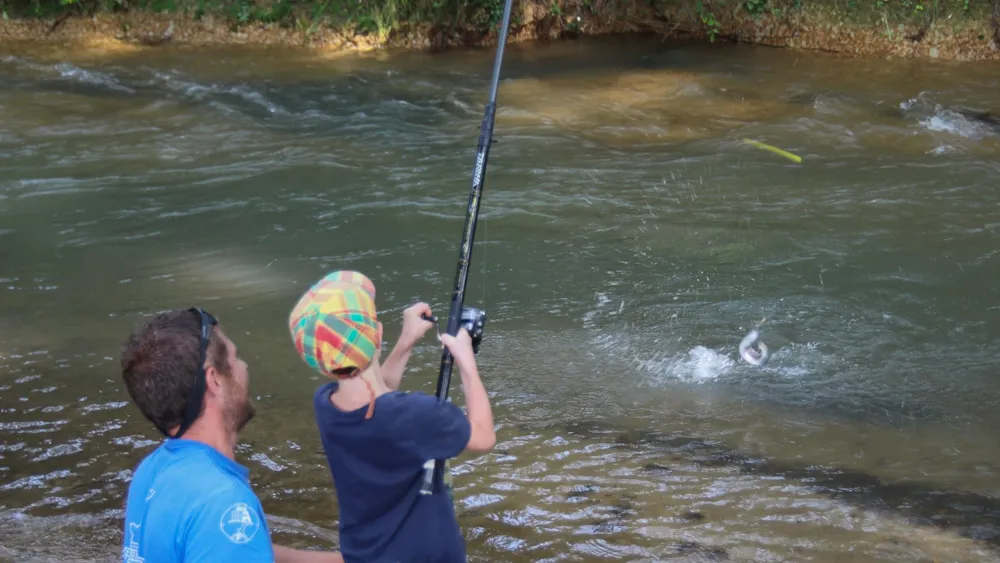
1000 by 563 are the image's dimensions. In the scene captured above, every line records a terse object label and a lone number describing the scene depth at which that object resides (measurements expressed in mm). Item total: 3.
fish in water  6023
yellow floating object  9500
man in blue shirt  2133
